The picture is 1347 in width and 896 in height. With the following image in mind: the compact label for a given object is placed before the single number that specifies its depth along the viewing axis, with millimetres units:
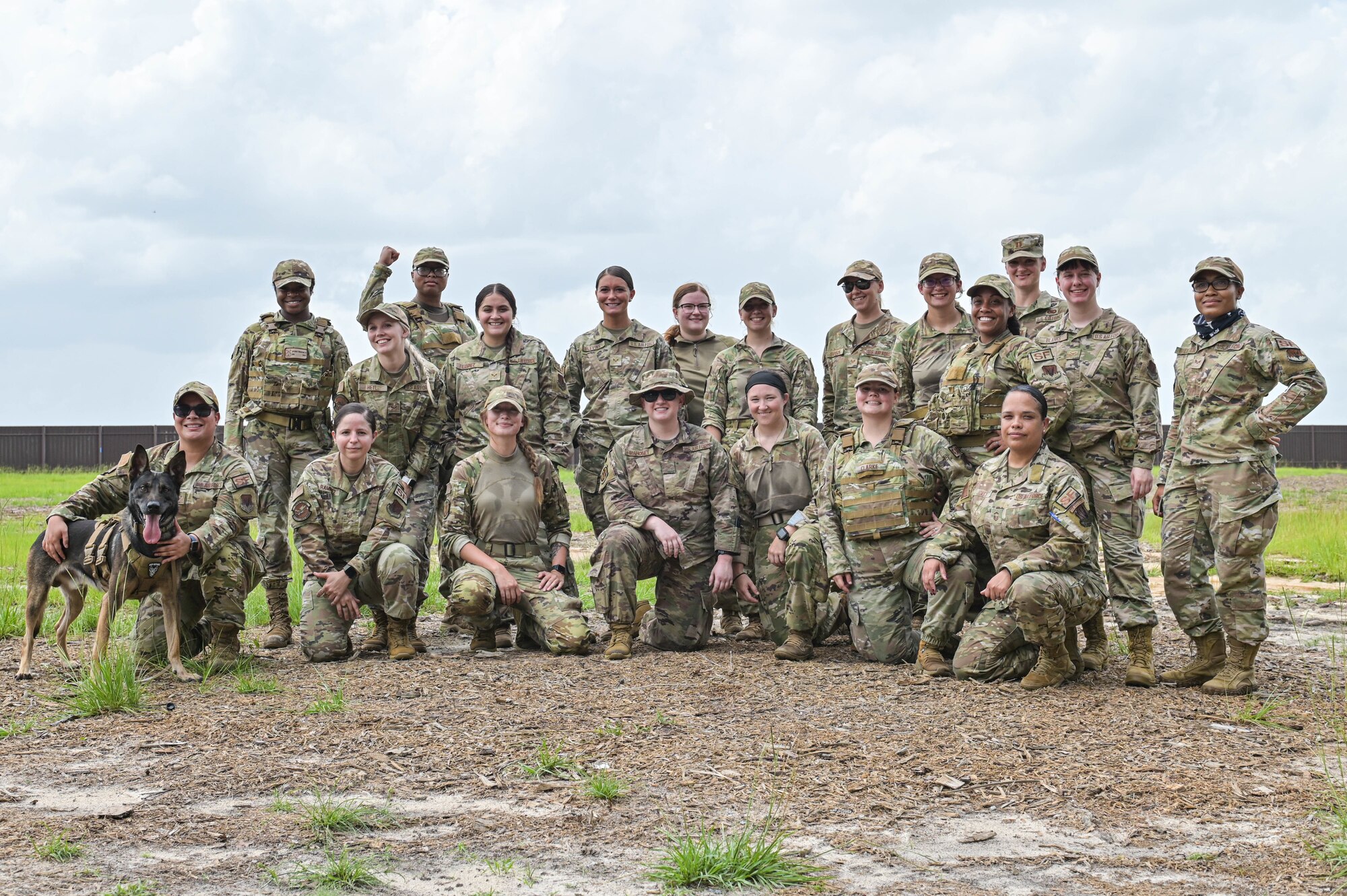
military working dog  6887
